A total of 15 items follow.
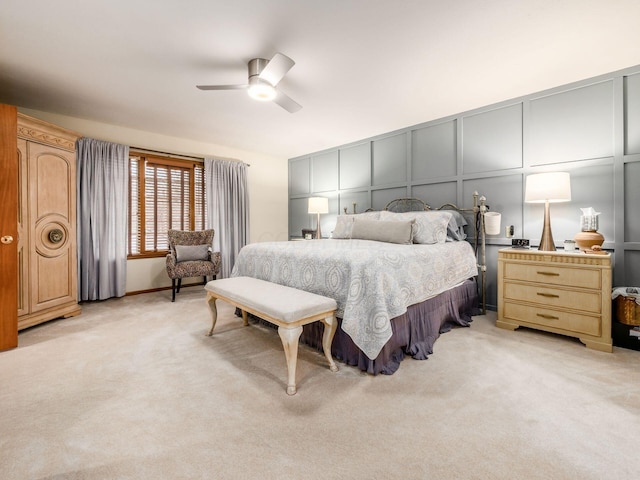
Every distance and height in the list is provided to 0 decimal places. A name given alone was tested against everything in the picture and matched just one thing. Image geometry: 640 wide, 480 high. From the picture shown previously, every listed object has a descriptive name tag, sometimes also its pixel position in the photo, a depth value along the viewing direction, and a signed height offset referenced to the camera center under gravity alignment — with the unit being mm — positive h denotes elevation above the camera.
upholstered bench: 1904 -488
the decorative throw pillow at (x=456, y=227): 3666 +123
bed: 2094 -341
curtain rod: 4752 +1444
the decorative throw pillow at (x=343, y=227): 4191 +153
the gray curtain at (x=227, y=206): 5406 +616
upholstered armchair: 4336 -285
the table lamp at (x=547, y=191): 2855 +447
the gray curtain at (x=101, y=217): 4160 +315
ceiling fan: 2416 +1405
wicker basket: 2482 -633
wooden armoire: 2967 +175
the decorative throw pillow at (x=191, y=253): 4531 -227
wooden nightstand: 2535 -537
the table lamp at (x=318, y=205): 5426 +599
